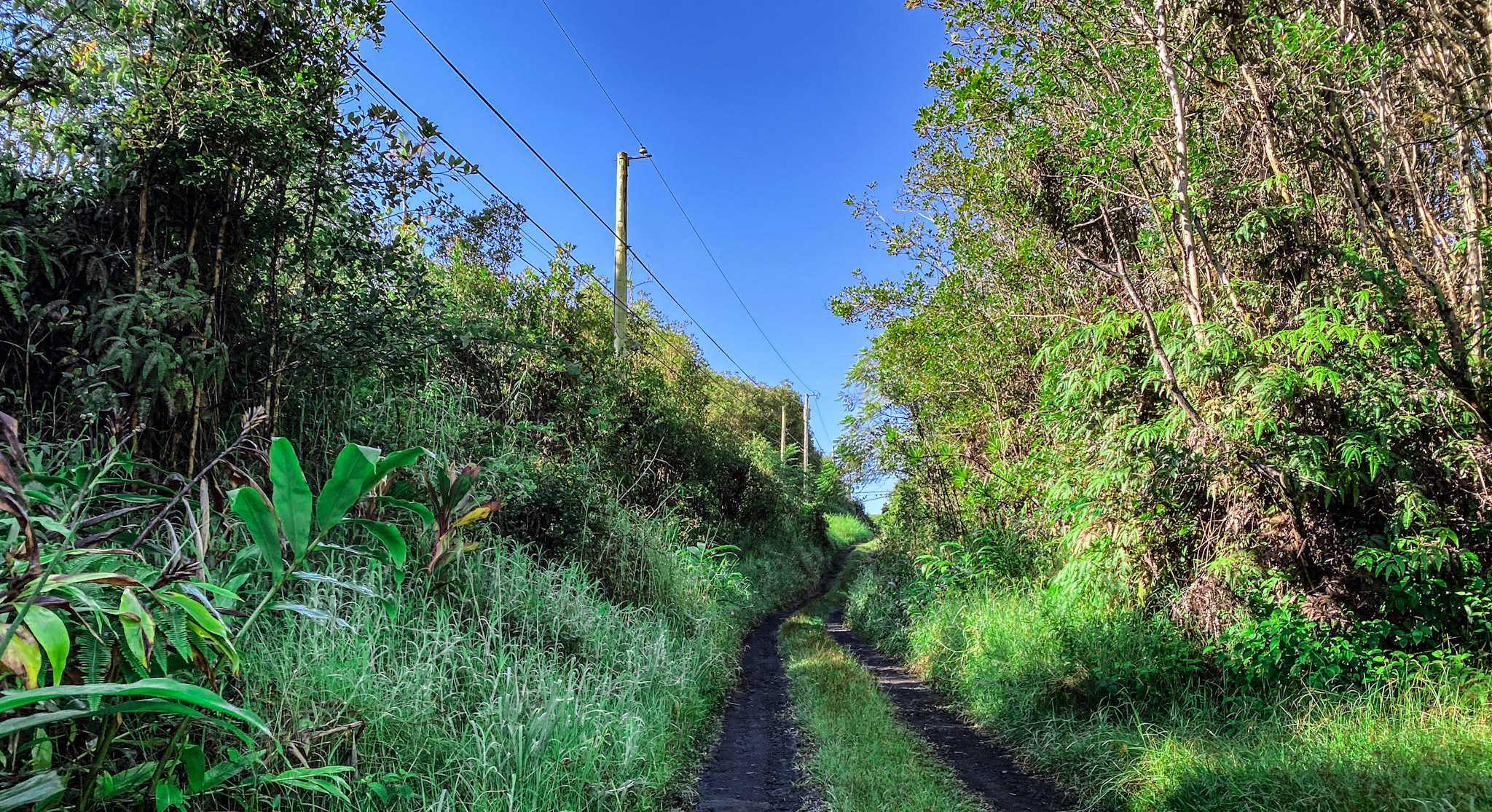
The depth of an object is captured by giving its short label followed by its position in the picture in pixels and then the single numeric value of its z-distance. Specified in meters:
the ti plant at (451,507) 3.66
